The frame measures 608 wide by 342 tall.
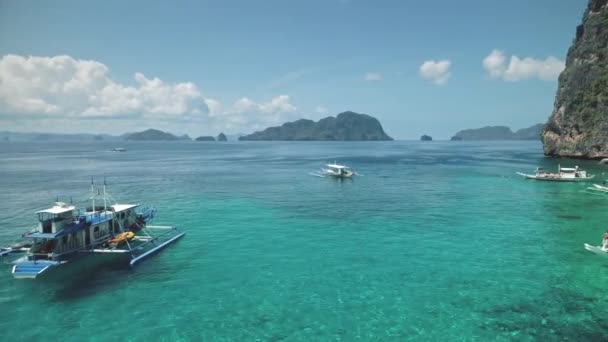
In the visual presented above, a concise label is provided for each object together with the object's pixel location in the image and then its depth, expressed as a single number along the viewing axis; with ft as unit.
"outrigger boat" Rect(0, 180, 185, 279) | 106.22
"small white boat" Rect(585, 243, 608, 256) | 116.16
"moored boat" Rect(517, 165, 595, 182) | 288.30
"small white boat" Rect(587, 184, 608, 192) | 237.70
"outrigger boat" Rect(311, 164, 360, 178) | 335.26
